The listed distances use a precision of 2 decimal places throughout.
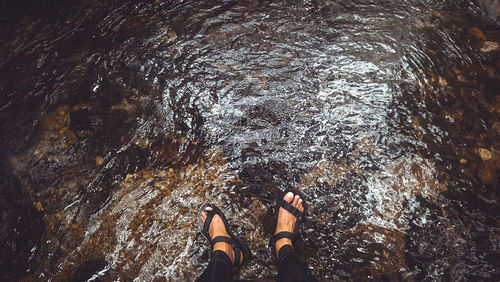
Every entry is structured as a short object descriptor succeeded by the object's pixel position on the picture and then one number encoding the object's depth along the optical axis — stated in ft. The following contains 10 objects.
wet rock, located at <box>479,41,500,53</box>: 8.46
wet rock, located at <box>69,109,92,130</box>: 8.11
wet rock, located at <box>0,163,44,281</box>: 6.47
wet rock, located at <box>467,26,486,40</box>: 8.73
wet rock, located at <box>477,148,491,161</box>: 7.02
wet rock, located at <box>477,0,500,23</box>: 8.83
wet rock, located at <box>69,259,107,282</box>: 6.28
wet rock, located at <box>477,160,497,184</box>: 6.77
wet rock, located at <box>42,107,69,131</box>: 8.14
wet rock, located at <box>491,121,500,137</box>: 7.30
